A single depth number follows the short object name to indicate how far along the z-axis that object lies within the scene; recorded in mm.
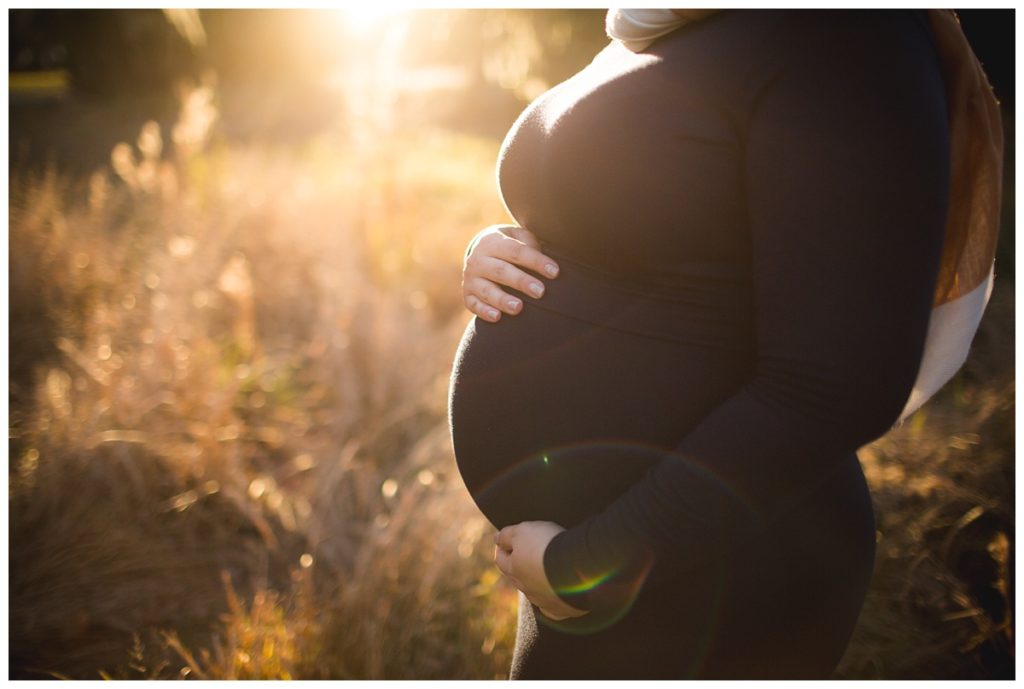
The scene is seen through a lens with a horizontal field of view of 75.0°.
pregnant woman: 721
